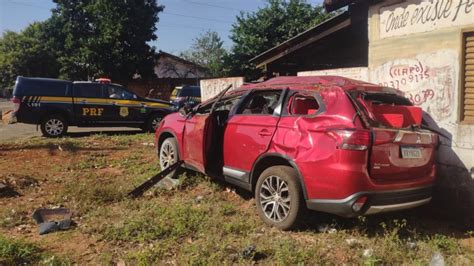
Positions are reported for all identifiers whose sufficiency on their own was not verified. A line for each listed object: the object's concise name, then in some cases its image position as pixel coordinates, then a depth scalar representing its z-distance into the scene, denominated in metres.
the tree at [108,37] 25.72
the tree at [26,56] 39.79
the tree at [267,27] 19.31
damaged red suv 4.45
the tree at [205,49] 47.79
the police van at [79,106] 13.12
